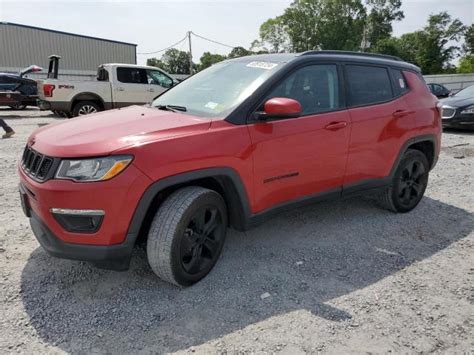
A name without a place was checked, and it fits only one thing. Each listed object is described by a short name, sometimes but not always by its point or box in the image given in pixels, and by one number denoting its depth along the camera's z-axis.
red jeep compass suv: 2.44
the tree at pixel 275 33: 59.56
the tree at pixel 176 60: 75.50
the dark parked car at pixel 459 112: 10.33
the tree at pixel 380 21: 62.12
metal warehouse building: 28.59
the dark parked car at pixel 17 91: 14.10
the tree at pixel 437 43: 57.47
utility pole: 43.19
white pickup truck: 11.27
